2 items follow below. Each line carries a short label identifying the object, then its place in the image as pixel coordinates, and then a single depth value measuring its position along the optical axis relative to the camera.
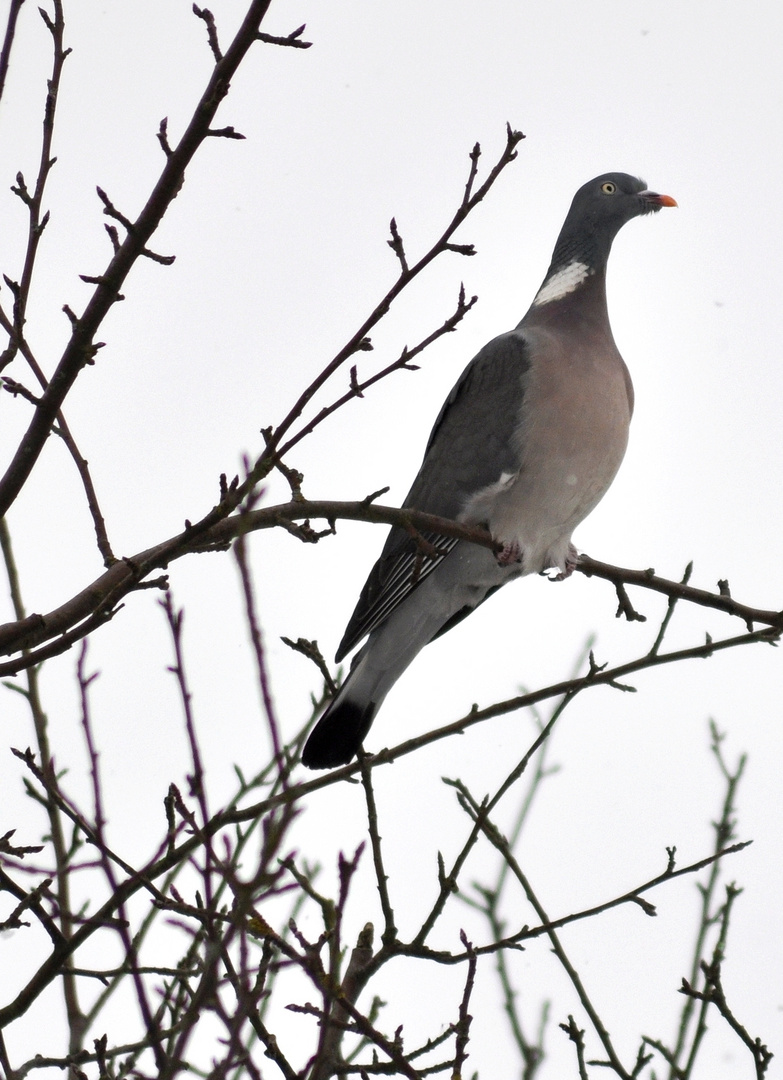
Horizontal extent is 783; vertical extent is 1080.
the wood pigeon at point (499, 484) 11.55
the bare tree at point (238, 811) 5.80
